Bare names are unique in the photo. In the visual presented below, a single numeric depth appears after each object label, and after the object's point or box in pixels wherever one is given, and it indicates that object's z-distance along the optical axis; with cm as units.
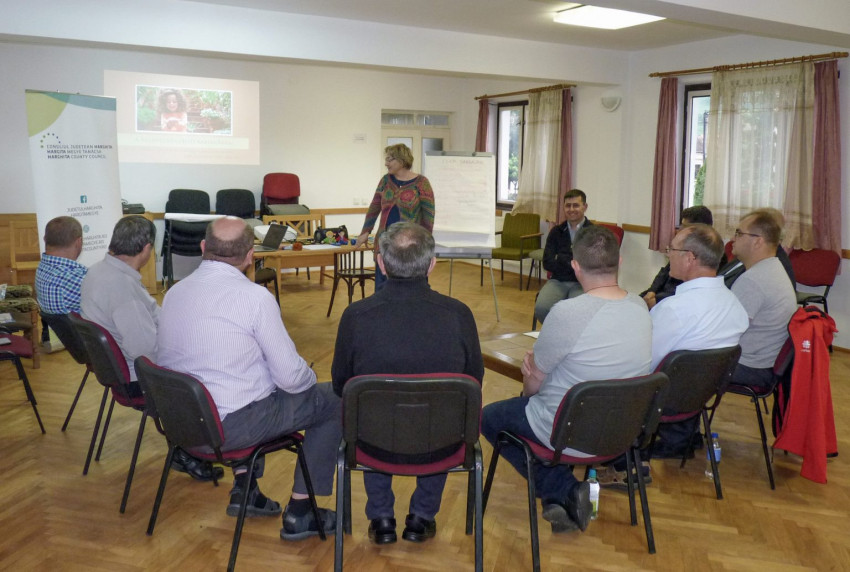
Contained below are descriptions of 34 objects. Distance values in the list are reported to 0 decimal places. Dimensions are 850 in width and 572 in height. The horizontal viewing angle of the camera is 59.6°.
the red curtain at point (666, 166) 725
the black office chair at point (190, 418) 234
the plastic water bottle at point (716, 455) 326
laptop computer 612
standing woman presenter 542
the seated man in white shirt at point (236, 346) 244
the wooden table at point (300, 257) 602
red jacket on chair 322
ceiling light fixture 579
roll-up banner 490
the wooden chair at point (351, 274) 626
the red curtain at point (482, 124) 973
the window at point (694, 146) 730
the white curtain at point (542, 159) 862
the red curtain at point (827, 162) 590
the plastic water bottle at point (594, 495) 285
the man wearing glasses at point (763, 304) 339
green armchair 855
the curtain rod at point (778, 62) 585
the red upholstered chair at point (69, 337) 335
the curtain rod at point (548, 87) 848
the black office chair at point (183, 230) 734
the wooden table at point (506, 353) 298
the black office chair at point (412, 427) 219
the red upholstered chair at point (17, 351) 366
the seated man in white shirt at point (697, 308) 288
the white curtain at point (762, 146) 611
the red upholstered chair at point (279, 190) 862
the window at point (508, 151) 962
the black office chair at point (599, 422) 235
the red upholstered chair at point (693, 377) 275
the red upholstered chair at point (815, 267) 589
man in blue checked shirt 385
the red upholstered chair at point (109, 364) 288
